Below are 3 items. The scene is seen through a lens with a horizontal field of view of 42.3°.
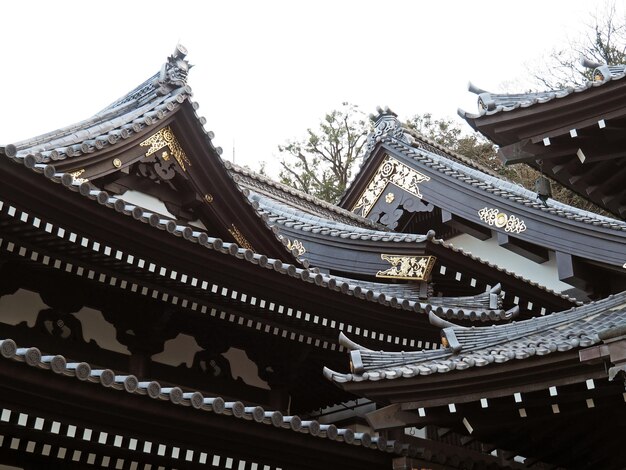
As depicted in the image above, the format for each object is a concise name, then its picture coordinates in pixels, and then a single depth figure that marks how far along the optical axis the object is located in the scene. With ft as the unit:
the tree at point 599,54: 80.56
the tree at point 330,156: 88.58
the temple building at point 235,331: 19.13
